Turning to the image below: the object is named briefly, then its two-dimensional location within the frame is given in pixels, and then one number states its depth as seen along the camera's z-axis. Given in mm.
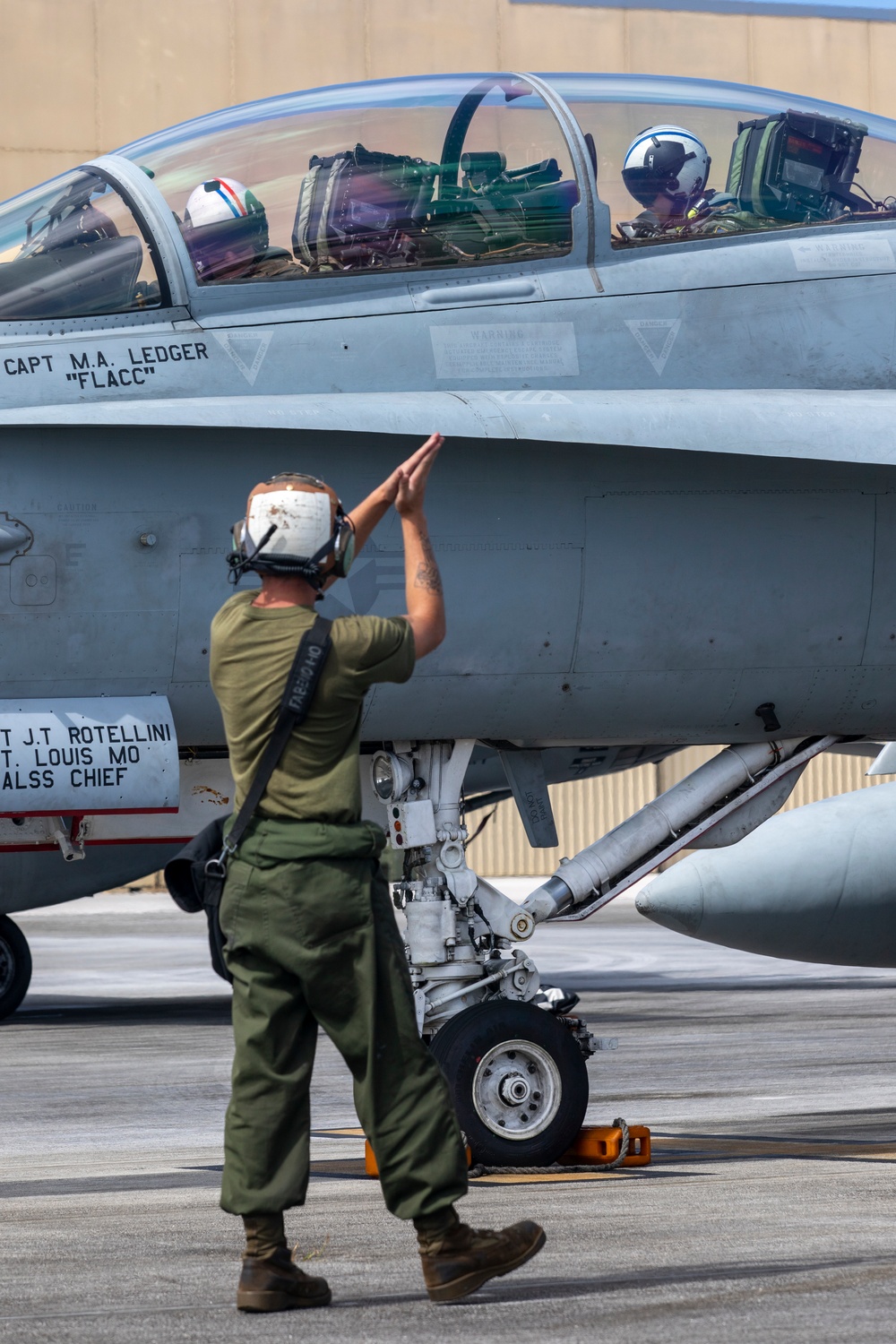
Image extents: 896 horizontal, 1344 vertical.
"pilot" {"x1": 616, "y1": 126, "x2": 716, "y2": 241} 14641
